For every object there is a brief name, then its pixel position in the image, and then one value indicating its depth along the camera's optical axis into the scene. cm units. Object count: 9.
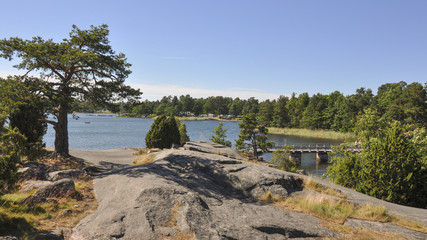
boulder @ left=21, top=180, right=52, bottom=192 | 1033
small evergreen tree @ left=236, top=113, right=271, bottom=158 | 3631
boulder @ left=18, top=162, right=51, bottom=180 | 1204
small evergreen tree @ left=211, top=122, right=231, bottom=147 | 4032
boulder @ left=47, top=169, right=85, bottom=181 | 1228
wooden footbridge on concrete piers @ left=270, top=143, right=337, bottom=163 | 4838
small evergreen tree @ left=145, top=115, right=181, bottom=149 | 2846
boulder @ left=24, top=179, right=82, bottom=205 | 899
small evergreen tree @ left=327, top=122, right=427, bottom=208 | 1323
